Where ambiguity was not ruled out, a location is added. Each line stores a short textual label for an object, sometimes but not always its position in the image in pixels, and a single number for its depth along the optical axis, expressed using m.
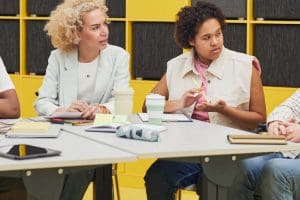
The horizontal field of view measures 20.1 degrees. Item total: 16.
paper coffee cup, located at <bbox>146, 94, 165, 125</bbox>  3.83
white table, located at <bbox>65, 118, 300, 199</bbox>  3.07
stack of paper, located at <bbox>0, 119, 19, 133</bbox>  3.63
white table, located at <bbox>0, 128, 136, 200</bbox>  2.75
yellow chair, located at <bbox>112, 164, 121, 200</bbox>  4.52
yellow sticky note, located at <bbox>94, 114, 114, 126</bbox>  3.79
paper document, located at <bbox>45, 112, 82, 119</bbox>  4.05
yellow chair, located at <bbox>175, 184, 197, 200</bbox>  4.03
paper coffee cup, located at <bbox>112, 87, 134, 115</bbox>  4.01
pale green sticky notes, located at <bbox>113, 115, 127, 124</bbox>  3.81
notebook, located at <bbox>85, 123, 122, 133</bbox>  3.63
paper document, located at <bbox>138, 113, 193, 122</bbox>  4.09
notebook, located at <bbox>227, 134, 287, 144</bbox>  3.28
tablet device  2.84
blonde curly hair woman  4.70
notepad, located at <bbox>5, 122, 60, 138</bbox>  3.46
